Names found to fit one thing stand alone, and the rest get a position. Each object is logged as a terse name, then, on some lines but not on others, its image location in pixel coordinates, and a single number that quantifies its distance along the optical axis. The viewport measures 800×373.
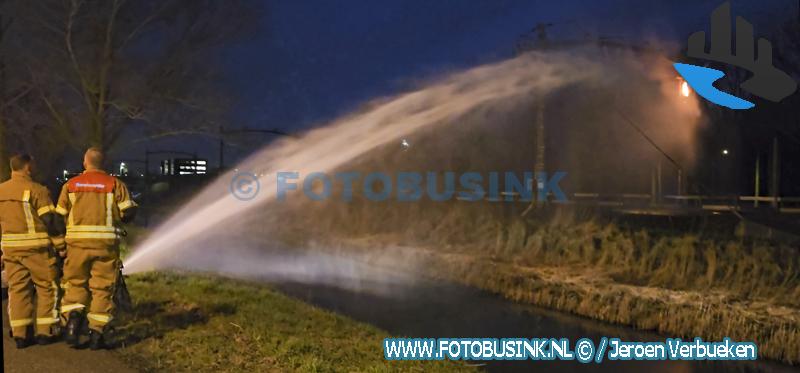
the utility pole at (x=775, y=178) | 27.24
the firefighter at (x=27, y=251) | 6.43
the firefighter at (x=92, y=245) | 6.29
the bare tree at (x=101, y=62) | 13.38
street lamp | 16.45
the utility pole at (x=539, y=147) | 22.25
